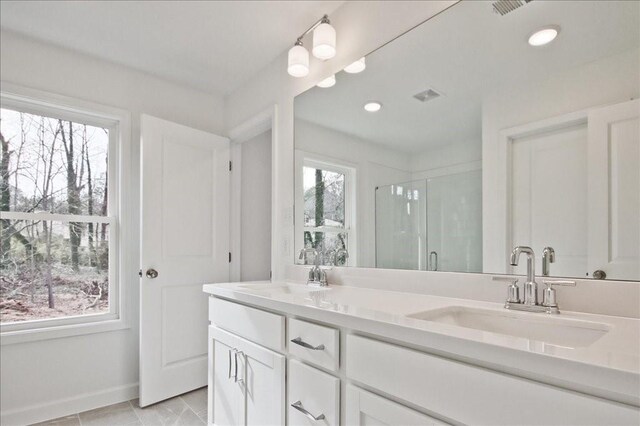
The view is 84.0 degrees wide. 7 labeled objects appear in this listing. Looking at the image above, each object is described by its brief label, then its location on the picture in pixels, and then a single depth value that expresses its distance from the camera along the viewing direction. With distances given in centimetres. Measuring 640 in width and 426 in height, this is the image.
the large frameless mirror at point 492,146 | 106
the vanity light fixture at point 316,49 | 184
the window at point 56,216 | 226
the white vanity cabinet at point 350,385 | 68
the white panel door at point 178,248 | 246
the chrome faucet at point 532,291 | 106
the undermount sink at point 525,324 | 95
